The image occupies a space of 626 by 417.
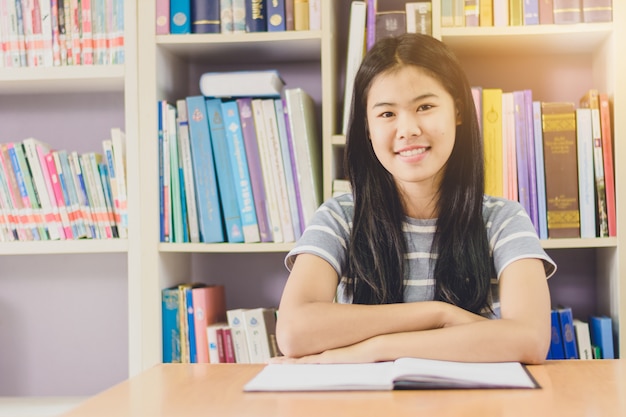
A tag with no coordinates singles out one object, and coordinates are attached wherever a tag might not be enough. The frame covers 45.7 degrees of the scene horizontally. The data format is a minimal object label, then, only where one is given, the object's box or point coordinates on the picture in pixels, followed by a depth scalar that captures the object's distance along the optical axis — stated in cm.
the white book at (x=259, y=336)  182
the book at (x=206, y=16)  185
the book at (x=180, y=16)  185
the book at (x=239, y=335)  182
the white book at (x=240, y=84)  180
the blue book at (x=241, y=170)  183
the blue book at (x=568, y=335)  179
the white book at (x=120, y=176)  188
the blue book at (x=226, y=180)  184
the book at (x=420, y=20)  181
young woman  137
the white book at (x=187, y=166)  185
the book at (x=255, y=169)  183
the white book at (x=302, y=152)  181
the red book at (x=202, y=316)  184
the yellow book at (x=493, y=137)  180
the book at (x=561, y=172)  178
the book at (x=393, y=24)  182
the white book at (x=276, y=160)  183
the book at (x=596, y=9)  177
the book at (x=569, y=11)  178
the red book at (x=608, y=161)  176
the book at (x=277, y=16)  183
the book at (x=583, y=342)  179
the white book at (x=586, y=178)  178
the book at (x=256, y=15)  184
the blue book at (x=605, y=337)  178
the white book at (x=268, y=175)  183
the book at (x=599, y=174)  177
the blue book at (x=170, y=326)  186
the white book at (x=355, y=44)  182
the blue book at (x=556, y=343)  179
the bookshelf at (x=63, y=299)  217
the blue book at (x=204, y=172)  184
